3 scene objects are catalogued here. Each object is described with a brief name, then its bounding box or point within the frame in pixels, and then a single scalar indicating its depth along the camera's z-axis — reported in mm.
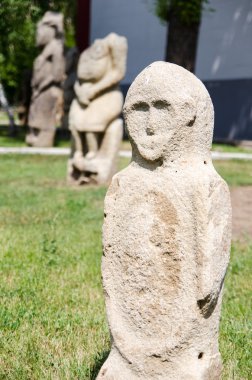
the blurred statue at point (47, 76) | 15047
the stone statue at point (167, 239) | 2559
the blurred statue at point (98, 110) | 9336
